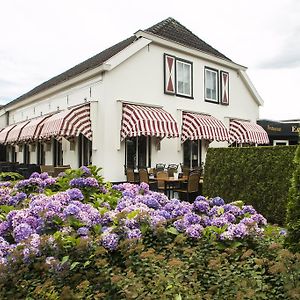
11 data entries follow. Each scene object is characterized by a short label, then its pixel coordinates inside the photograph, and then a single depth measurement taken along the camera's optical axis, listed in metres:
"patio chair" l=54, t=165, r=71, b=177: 12.57
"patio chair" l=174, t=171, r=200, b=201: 10.66
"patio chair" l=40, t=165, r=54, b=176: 12.73
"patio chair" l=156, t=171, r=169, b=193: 11.47
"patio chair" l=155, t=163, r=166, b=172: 14.07
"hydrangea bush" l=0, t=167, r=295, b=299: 2.54
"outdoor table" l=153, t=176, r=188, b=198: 10.93
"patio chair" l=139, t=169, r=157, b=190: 11.20
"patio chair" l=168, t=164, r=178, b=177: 12.71
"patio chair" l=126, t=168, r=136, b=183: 12.68
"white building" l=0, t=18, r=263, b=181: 13.68
